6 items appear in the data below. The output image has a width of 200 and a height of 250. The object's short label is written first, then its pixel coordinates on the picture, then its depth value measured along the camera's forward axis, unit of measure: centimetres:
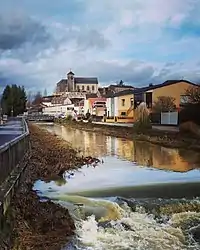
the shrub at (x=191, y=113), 2007
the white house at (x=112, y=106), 4614
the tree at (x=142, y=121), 2502
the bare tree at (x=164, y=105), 3187
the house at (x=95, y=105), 5705
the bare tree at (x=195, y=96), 2087
